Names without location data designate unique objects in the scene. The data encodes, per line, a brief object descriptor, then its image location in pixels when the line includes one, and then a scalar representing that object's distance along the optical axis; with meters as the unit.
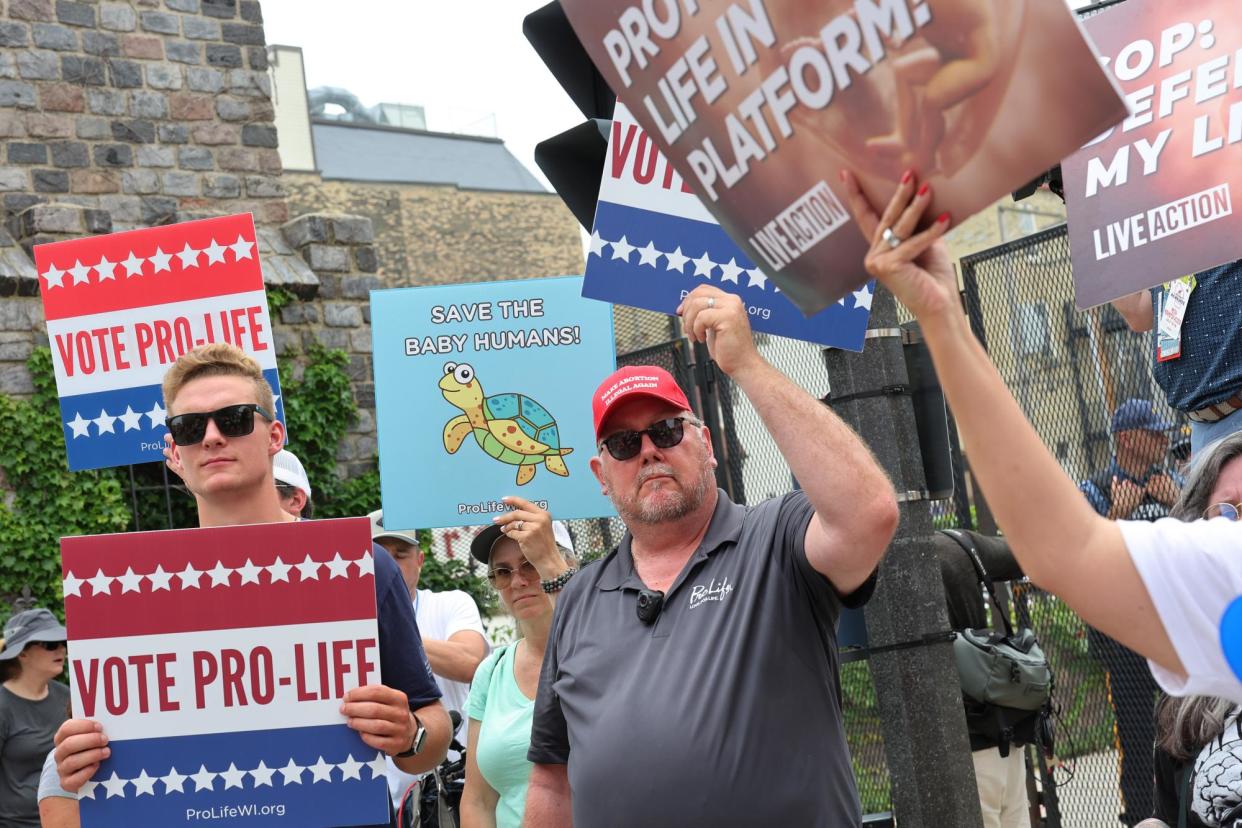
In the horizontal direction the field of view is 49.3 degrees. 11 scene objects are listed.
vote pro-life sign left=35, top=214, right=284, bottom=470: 5.16
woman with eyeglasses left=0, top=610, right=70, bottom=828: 6.54
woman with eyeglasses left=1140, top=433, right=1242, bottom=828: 2.54
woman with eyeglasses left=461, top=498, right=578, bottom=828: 4.15
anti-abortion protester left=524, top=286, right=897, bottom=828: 2.79
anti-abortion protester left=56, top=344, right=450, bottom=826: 3.01
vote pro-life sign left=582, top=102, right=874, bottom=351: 3.32
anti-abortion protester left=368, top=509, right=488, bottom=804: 5.41
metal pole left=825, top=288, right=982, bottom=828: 3.38
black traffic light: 3.68
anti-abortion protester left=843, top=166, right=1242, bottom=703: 1.63
